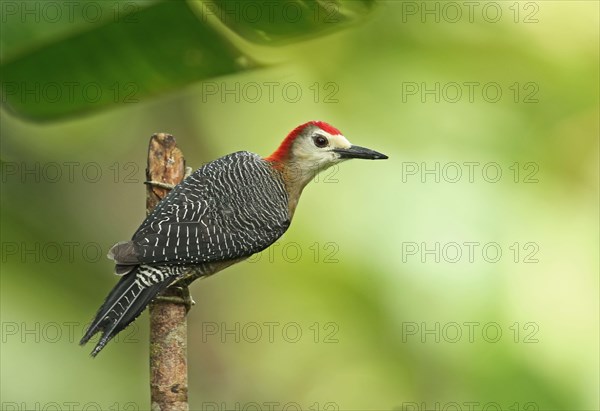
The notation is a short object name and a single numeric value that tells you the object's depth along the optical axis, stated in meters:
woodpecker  7.73
